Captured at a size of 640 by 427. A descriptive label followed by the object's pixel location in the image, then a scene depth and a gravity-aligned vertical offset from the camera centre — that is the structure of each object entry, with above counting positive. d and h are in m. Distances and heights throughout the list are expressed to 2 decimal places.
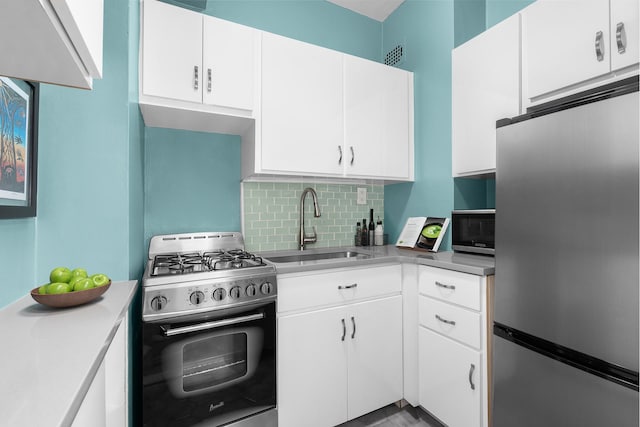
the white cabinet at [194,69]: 1.60 +0.82
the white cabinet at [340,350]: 1.61 -0.76
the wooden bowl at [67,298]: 0.90 -0.25
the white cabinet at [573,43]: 1.29 +0.81
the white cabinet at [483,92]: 1.74 +0.77
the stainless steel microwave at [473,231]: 1.78 -0.09
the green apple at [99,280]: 1.00 -0.21
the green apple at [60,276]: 0.96 -0.19
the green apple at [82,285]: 0.94 -0.21
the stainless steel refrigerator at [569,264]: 0.96 -0.17
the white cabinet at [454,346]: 1.50 -0.69
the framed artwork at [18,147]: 0.90 +0.22
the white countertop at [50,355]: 0.47 -0.29
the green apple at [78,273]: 0.99 -0.19
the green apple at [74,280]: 0.95 -0.20
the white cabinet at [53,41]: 0.49 +0.33
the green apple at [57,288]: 0.91 -0.22
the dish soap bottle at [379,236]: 2.55 -0.16
